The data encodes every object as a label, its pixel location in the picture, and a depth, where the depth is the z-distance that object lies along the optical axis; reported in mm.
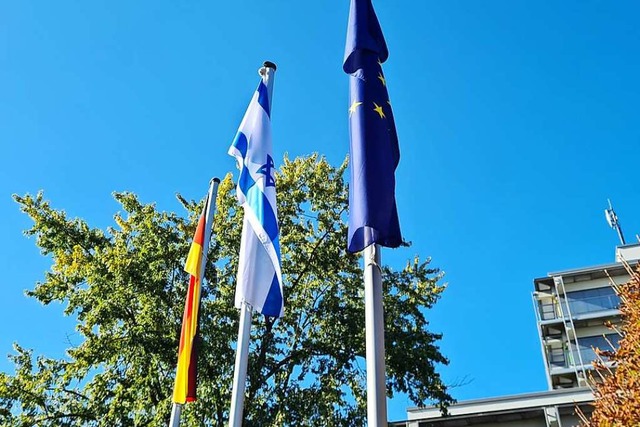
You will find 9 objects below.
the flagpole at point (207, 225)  10727
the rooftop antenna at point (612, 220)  59625
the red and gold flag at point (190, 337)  10508
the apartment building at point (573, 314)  48094
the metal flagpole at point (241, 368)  7918
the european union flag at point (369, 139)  6883
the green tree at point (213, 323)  17891
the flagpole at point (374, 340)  5727
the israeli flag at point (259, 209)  8834
